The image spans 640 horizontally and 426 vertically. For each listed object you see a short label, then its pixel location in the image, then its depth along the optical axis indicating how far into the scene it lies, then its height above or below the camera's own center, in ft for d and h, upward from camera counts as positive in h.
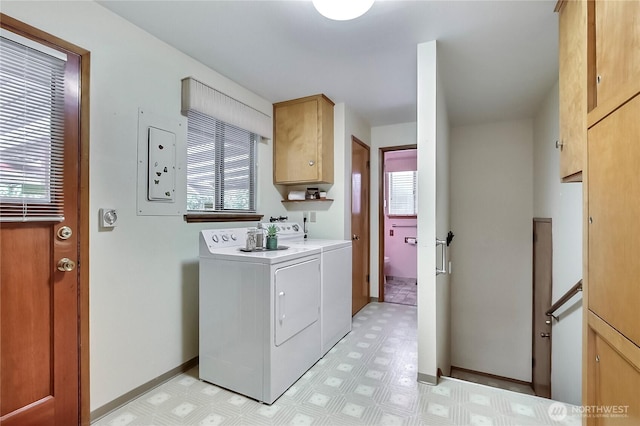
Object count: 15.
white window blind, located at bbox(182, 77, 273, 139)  7.18 +3.07
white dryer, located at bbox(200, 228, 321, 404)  5.90 -2.32
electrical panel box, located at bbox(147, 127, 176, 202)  6.45 +1.13
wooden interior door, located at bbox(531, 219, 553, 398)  9.69 -3.44
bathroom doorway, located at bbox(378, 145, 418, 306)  18.49 -0.36
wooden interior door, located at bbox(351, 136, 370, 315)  11.55 -0.35
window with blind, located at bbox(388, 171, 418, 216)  18.49 +1.36
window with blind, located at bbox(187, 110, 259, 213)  7.75 +1.46
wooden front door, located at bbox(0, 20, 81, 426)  4.45 -1.33
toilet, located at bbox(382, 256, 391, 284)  19.21 -3.38
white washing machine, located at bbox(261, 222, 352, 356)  8.00 -2.05
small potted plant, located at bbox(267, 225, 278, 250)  7.37 -0.72
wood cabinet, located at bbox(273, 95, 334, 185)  9.91 +2.62
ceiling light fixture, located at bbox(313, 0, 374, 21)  5.08 +3.76
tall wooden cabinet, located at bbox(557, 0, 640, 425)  2.86 +0.03
